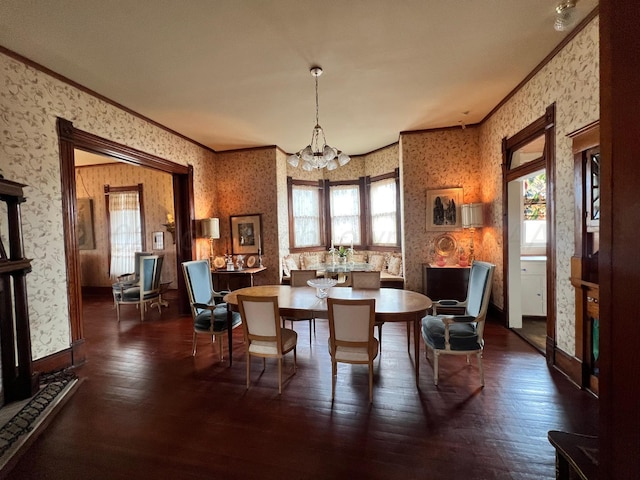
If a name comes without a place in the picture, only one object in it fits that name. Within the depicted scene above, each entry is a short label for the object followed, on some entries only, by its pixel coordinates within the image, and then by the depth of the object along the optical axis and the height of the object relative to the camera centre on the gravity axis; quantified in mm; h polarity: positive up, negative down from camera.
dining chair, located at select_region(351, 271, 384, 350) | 3404 -574
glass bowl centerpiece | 3016 -557
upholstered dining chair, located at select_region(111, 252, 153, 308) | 5113 -805
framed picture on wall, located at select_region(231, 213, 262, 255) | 5672 +15
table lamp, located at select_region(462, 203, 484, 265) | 4461 +198
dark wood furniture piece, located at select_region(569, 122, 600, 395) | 2385 -265
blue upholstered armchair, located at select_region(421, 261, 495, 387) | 2559 -936
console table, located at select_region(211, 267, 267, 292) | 5188 -786
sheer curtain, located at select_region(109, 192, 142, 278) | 6730 +181
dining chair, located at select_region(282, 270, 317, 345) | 3707 -560
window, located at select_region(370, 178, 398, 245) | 5902 +388
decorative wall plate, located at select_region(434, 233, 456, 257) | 4840 -269
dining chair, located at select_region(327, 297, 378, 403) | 2268 -820
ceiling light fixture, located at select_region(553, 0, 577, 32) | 2158 +1570
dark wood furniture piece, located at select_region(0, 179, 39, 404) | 2344 -601
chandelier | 3089 +824
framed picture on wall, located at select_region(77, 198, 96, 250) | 6824 +339
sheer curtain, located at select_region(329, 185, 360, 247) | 6512 +387
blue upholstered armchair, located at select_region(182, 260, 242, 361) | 3201 -795
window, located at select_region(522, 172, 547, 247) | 4934 +209
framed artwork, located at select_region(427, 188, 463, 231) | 4781 +336
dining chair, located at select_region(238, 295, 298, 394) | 2473 -831
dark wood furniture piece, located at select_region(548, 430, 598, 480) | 984 -827
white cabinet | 4270 -898
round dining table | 2451 -669
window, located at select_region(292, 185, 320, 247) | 6379 +396
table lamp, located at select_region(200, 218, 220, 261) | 5064 +149
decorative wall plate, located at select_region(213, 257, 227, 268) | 5480 -502
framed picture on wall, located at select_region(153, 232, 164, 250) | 6660 -77
